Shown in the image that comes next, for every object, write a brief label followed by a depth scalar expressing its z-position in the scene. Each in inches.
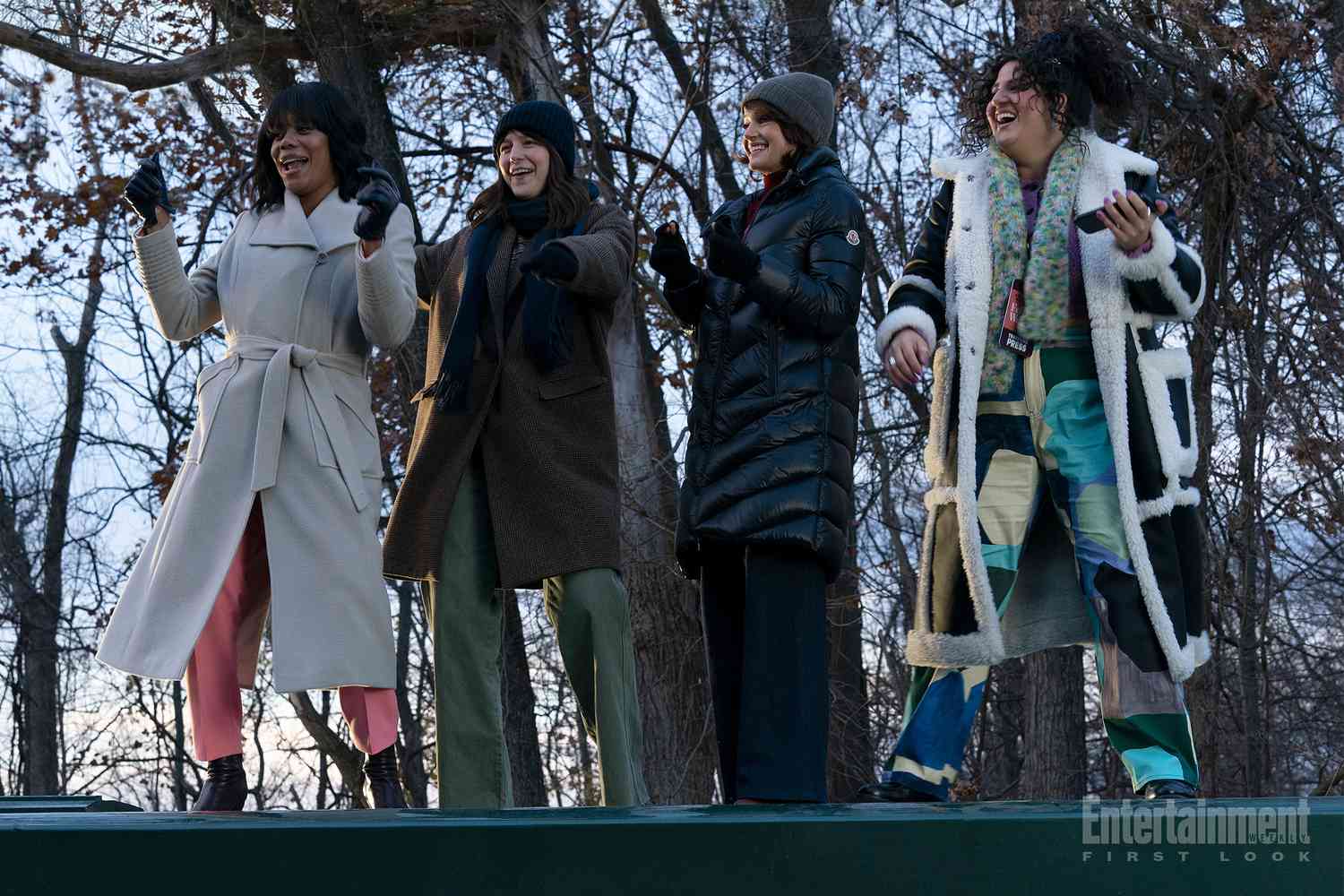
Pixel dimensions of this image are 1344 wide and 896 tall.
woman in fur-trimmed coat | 290.4
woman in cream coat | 312.3
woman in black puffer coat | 295.9
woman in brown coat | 308.3
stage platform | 190.1
